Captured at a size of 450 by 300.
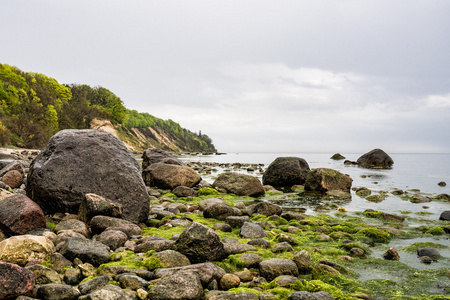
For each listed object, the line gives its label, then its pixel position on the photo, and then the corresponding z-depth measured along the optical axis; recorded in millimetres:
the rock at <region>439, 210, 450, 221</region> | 11016
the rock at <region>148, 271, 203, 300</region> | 3852
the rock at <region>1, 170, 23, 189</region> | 10961
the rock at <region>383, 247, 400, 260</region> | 6504
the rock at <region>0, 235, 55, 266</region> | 4539
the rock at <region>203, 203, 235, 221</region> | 9383
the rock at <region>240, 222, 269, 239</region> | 7478
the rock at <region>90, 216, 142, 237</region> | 6539
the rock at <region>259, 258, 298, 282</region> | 5051
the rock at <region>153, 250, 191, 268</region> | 5000
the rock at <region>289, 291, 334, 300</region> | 4010
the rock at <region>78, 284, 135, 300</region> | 3553
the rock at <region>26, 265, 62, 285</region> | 4109
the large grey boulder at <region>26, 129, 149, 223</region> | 7641
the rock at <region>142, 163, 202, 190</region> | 16031
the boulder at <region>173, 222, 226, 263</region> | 5289
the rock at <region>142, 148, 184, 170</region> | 20652
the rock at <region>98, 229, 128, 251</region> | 5868
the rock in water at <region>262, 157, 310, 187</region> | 20703
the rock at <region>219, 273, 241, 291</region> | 4520
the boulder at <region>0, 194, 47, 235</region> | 5715
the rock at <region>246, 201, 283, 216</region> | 10594
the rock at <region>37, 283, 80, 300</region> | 3693
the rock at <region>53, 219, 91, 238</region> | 6246
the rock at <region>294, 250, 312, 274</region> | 5470
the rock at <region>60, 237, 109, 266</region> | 4891
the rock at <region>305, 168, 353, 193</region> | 17922
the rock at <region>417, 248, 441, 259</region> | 6681
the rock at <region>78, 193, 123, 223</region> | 6922
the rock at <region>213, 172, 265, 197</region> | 16156
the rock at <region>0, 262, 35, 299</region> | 3461
